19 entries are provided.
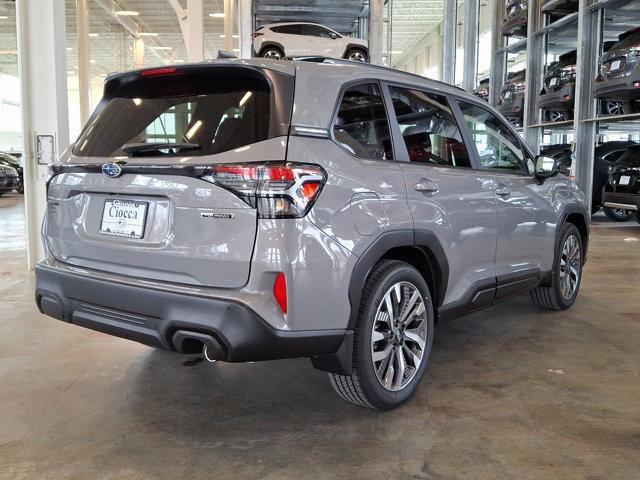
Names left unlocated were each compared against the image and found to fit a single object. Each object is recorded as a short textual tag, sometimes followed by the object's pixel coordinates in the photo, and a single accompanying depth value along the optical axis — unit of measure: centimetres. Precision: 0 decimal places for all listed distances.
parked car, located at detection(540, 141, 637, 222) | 1141
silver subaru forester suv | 232
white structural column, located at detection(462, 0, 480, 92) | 1680
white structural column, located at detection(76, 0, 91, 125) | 1756
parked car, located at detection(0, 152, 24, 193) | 1787
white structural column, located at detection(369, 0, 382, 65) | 1240
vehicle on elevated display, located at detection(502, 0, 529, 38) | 1391
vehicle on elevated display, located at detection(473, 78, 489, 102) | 1588
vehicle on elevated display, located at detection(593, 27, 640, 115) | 882
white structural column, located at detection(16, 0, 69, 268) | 620
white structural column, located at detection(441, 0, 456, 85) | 1786
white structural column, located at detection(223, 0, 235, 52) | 1455
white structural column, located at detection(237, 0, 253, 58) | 1241
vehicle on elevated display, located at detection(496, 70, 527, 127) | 1397
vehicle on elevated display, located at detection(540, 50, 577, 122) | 1154
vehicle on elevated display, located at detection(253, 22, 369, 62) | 1223
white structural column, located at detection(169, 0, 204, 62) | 1191
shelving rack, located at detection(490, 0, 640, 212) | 1111
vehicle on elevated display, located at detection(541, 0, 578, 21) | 1215
